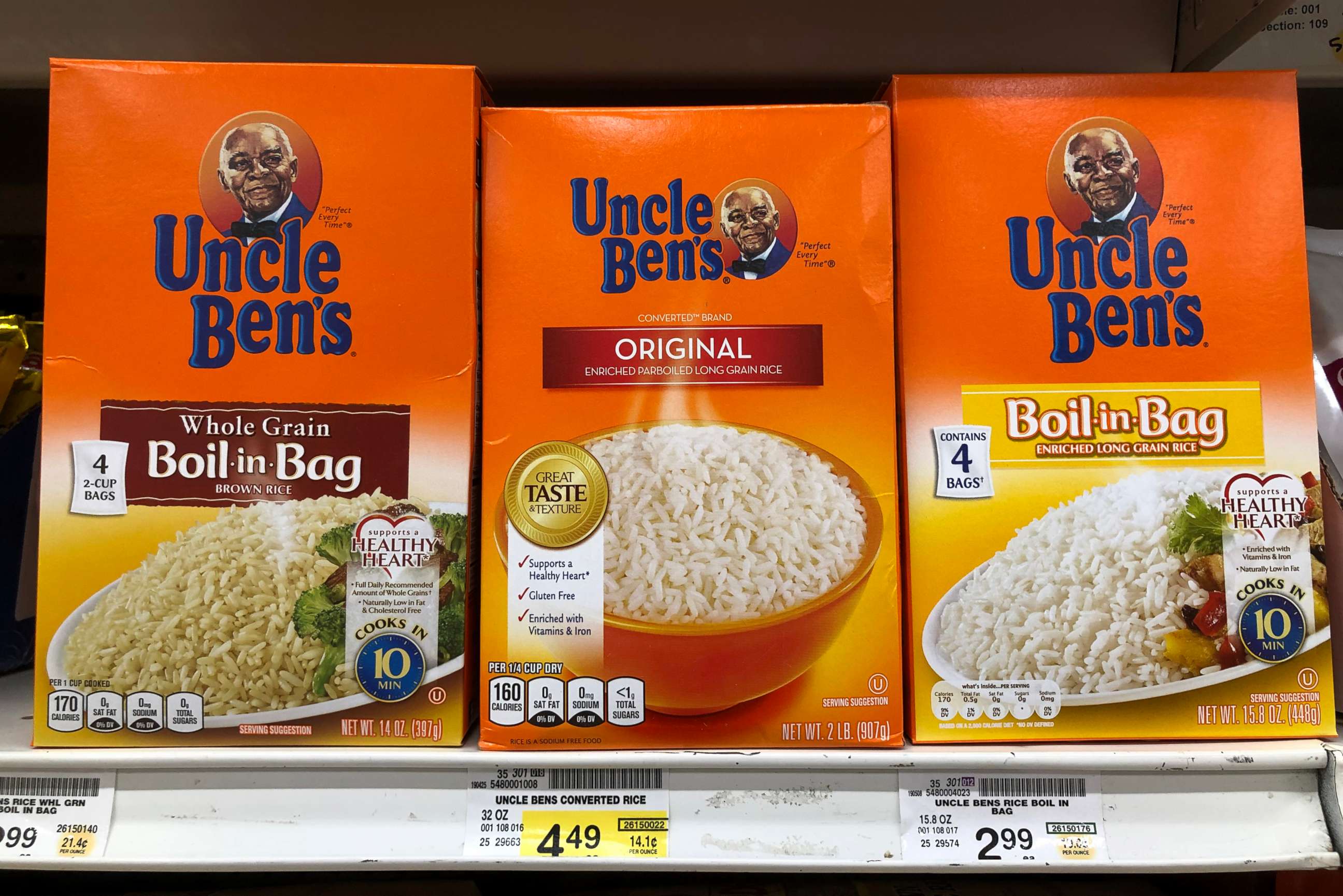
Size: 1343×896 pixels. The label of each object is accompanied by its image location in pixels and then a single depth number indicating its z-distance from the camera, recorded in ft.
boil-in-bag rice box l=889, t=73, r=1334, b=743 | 1.27
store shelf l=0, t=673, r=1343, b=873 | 1.20
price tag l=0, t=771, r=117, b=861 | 1.21
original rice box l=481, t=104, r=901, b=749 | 1.26
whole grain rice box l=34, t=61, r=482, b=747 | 1.26
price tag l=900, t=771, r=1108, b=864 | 1.20
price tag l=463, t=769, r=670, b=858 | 1.21
